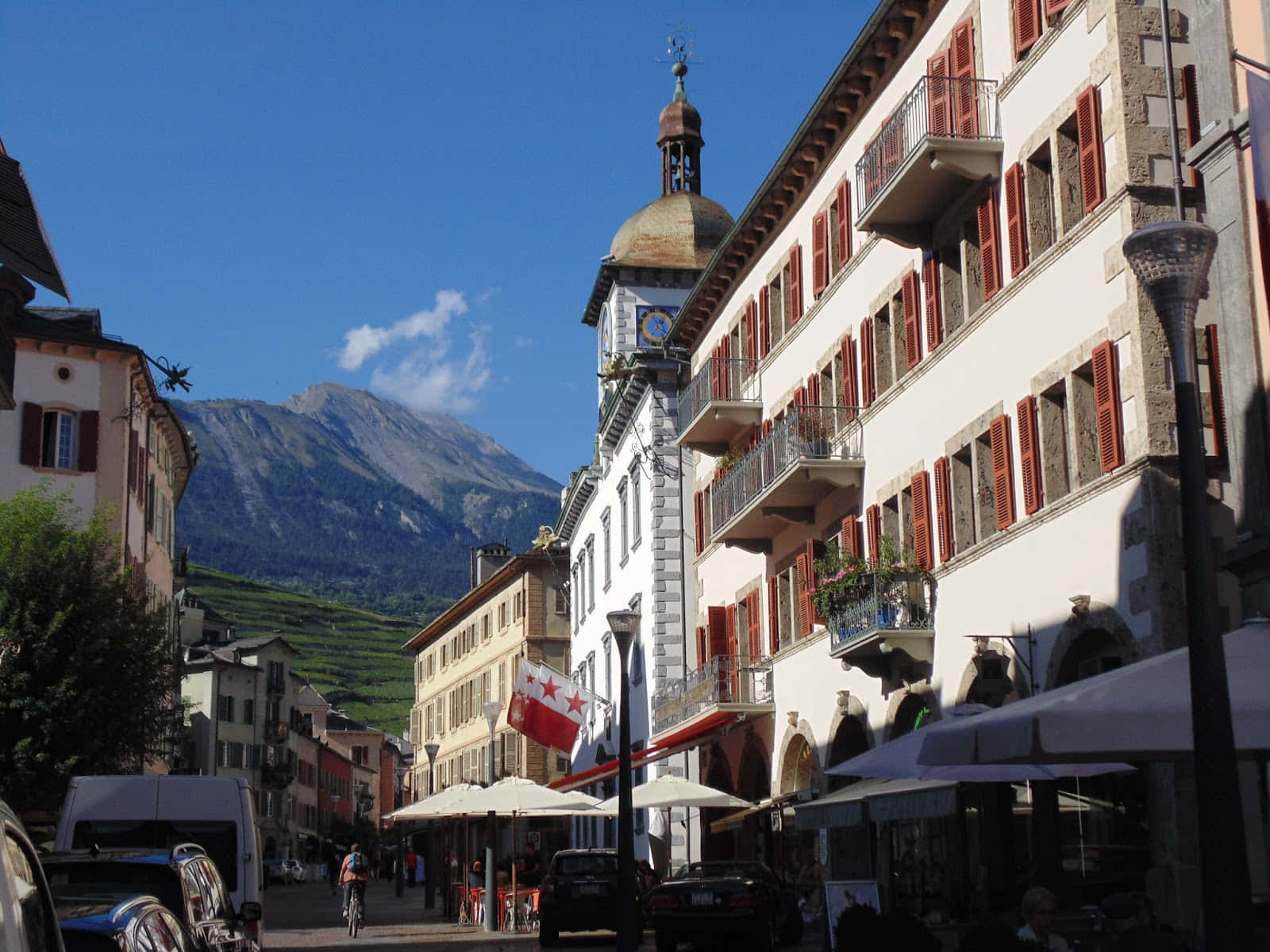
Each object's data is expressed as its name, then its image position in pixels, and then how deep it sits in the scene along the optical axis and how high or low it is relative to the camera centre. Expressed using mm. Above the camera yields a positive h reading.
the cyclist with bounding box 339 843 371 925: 34844 -438
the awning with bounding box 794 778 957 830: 18203 +432
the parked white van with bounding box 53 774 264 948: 17094 +336
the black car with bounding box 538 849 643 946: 28906 -862
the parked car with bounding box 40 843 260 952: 11281 -159
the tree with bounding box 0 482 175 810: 33531 +3729
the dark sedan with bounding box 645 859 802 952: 23906 -897
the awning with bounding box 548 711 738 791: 34969 +2191
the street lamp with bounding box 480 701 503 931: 33562 -616
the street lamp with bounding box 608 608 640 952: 20703 +48
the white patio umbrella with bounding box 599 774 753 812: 31797 +930
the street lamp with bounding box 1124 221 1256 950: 8312 +1087
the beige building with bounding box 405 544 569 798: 69812 +8589
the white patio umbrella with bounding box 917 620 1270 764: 10430 +734
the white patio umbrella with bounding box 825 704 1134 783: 15227 +635
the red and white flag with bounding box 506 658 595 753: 41219 +3365
